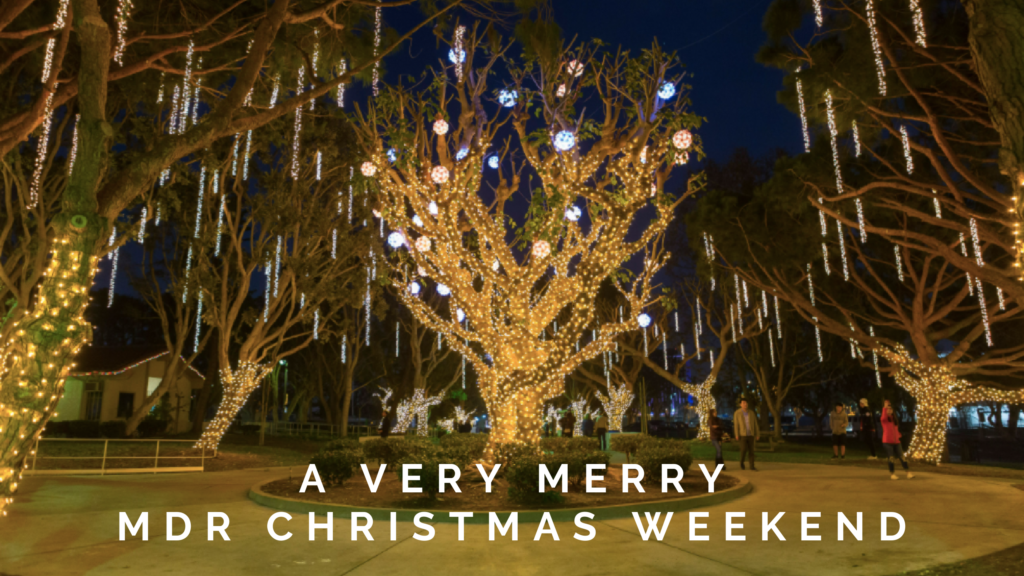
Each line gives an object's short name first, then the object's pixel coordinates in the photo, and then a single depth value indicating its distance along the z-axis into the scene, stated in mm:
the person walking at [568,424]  21812
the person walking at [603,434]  21641
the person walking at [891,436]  12578
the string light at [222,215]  19131
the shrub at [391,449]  13258
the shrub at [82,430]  26031
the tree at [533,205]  12781
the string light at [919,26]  10547
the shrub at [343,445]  13008
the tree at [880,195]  11336
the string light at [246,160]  18359
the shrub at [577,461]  9694
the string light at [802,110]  12658
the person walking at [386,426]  27094
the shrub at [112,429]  25652
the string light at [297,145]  19198
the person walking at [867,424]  19616
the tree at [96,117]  5297
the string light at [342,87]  10489
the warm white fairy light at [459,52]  13852
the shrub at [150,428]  26795
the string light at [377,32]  10132
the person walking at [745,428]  15067
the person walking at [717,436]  14558
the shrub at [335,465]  10680
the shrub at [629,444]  16703
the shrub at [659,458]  11156
